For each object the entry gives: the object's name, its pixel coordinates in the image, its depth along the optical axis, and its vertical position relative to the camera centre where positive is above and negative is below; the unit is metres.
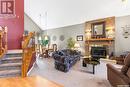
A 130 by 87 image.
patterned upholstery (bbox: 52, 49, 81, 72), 2.81 -0.82
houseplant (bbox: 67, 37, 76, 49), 4.55 +0.05
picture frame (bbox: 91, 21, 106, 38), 3.88 +0.90
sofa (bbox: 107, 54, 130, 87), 1.33 -0.74
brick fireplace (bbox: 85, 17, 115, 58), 3.66 +0.37
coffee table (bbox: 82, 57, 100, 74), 2.70 -0.81
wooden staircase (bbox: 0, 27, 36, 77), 1.88 -0.58
